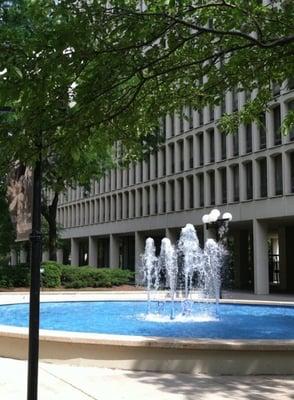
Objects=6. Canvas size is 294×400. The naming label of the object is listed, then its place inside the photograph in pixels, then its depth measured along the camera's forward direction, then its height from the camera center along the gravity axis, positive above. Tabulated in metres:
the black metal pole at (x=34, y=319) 5.07 -0.40
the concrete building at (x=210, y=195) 36.06 +5.61
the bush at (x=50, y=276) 35.00 -0.30
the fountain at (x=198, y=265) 25.48 +0.25
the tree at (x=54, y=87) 6.18 +1.92
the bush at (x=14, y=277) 34.53 -0.34
